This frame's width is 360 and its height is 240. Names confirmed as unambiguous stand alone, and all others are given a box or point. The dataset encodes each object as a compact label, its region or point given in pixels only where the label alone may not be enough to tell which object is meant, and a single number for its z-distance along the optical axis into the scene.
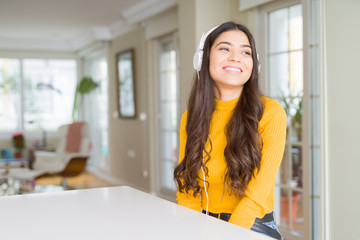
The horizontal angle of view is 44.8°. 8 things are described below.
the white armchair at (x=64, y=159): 6.25
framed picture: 6.43
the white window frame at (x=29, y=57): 8.45
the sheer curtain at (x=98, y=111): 8.01
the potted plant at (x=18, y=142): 8.22
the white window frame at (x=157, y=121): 5.82
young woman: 1.43
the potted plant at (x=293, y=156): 3.48
